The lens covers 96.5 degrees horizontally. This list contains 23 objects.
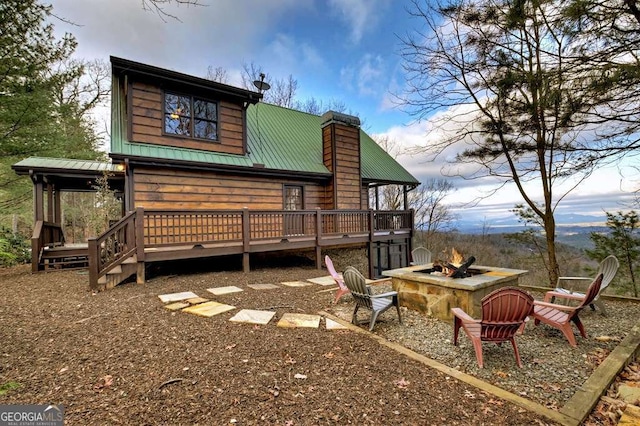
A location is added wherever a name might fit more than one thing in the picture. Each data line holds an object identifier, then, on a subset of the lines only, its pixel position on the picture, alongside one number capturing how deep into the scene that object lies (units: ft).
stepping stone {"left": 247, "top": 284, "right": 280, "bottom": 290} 20.42
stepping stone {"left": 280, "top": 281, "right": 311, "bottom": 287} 21.88
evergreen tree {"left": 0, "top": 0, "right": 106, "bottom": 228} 16.24
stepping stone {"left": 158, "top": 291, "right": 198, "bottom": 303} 16.67
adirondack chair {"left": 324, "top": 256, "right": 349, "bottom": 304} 16.94
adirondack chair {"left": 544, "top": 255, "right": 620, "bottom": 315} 15.21
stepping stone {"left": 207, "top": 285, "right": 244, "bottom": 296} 18.90
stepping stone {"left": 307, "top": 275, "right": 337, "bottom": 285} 22.97
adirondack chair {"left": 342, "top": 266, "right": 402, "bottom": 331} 13.47
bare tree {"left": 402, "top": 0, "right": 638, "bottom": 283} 19.95
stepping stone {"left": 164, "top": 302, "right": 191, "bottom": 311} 15.08
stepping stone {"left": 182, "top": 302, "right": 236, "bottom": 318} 14.38
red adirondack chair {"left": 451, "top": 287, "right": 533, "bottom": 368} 10.21
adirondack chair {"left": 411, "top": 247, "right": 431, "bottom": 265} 24.73
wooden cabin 24.32
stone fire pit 14.49
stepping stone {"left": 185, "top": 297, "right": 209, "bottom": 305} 16.25
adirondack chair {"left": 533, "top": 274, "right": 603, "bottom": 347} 12.07
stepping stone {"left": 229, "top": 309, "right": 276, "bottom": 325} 13.51
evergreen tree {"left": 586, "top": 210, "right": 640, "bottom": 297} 29.11
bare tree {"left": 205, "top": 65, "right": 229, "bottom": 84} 68.18
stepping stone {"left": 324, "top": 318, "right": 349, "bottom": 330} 13.23
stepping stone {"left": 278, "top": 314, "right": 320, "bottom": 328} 13.25
